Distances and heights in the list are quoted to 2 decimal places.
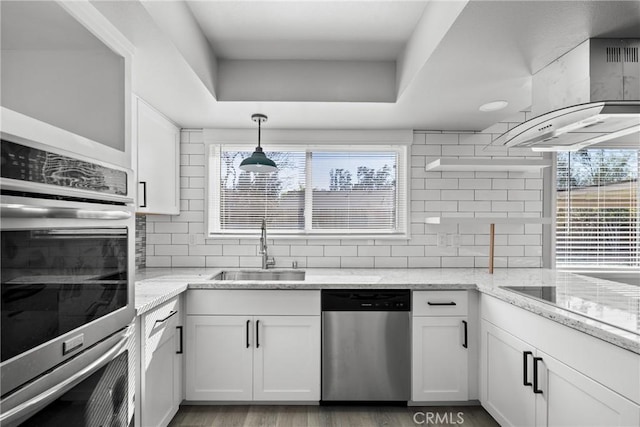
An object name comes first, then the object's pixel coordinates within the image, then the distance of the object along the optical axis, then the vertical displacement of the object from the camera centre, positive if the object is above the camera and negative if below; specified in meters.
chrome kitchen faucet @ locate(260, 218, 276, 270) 2.92 -0.28
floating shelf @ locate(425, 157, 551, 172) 2.78 +0.37
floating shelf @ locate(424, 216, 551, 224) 2.73 -0.06
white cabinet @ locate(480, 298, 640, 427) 1.35 -0.79
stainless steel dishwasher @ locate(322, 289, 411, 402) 2.42 -0.86
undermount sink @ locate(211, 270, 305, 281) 2.94 -0.51
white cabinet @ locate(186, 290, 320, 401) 2.41 -0.91
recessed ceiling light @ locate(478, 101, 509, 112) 2.37 +0.70
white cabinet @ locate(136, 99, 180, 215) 2.34 +0.34
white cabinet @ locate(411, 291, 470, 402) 2.43 -0.90
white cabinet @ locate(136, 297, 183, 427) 1.82 -0.86
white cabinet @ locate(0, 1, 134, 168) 0.97 +0.41
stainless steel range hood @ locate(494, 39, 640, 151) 1.58 +0.54
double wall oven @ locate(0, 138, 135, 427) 0.89 -0.23
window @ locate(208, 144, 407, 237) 3.13 +0.16
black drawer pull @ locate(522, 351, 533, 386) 1.82 -0.76
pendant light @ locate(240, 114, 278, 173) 2.48 +0.32
